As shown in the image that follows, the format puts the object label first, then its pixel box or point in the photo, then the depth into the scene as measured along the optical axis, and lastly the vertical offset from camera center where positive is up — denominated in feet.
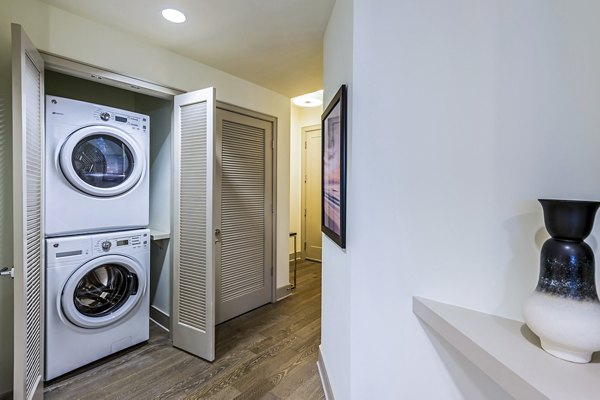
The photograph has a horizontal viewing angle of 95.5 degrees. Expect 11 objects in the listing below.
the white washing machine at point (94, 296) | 6.00 -2.40
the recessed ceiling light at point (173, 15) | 5.78 +3.99
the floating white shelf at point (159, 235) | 7.86 -1.07
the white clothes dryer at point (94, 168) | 5.99 +0.74
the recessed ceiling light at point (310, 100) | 13.43 +5.11
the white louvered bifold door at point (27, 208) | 4.31 -0.16
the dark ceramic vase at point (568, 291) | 2.24 -0.80
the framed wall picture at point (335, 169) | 4.62 +0.58
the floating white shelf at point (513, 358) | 2.06 -1.41
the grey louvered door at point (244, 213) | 9.09 -0.52
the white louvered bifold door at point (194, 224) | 6.86 -0.66
